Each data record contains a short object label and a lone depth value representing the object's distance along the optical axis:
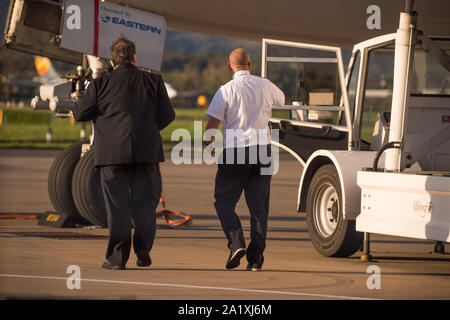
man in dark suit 17.31
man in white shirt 17.69
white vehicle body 17.66
